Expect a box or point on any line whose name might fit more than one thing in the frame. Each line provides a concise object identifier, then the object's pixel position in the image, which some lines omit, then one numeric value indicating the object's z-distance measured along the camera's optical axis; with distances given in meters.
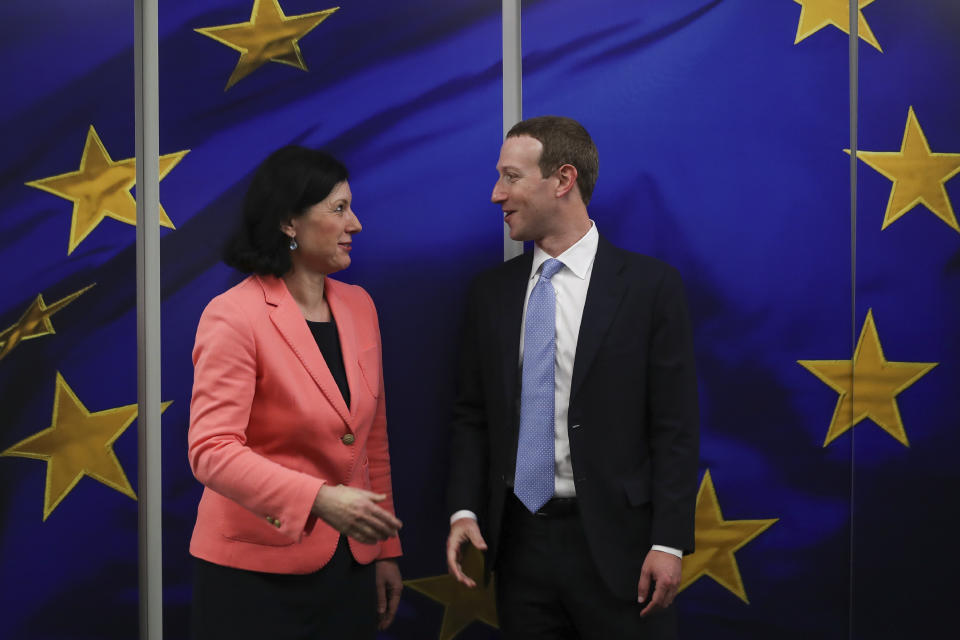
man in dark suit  1.77
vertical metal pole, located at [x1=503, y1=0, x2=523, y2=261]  2.29
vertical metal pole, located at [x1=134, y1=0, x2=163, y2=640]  2.22
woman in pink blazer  1.58
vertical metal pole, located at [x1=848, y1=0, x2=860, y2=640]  2.29
